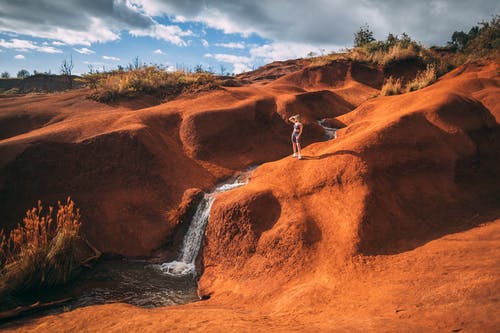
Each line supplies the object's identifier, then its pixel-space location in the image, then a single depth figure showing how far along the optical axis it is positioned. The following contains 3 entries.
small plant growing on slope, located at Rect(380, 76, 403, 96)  14.84
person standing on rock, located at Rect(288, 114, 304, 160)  8.99
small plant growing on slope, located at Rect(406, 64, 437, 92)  14.75
